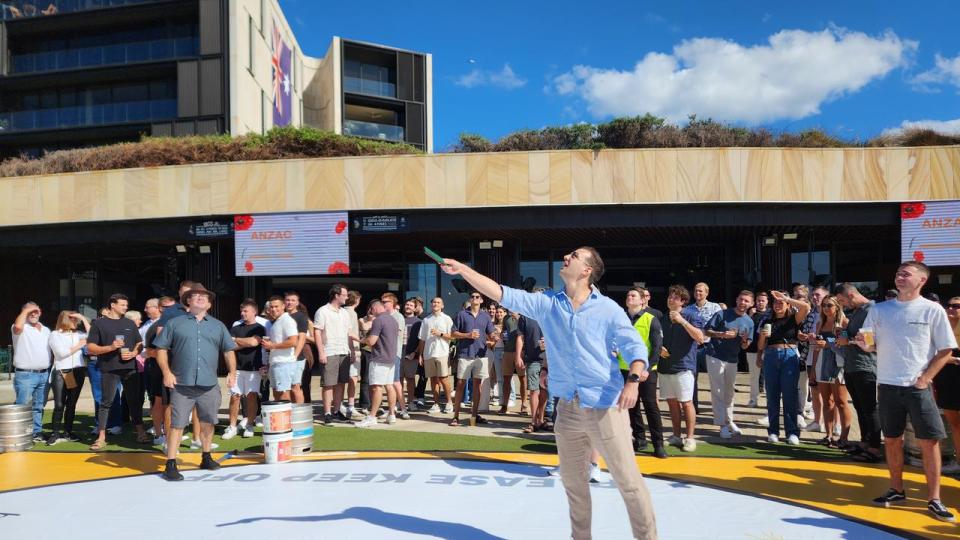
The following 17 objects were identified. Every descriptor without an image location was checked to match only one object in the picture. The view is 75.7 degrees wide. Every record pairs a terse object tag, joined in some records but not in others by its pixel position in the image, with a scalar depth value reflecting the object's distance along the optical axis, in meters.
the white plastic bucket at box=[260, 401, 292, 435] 6.45
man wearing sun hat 5.98
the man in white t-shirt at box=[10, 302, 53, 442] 7.68
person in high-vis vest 6.29
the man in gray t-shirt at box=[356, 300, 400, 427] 8.51
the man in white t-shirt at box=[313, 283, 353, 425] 8.66
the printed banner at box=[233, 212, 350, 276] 14.85
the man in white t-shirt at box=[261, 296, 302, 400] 7.77
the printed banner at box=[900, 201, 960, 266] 13.59
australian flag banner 35.50
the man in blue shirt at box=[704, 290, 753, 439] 7.59
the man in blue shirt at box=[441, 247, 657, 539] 3.40
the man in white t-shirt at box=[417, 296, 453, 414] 9.51
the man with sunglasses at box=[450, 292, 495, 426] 8.79
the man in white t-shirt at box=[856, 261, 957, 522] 4.55
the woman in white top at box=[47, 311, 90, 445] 7.73
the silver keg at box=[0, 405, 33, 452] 7.32
